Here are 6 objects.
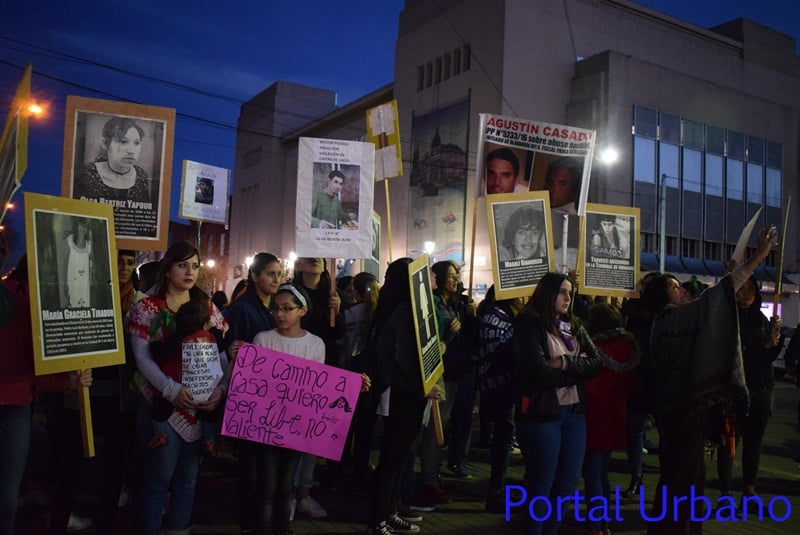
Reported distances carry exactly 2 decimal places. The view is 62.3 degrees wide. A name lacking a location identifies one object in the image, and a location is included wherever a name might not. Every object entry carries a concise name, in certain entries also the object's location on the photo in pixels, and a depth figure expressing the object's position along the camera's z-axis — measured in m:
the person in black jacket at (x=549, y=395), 4.46
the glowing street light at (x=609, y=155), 23.75
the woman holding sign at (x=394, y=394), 4.78
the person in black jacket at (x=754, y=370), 6.28
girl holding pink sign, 4.31
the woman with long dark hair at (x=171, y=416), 3.98
